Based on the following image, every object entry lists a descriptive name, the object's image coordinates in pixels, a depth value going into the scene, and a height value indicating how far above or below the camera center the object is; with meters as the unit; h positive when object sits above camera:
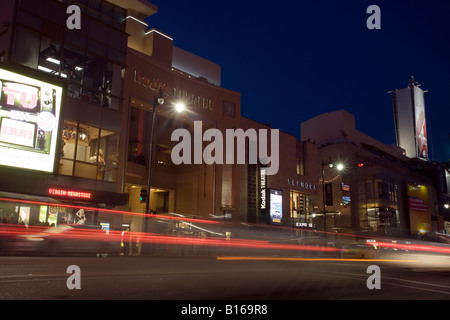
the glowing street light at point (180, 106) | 23.50 +7.38
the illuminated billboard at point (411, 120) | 103.38 +30.59
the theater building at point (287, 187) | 46.19 +5.32
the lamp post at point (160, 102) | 23.14 +7.50
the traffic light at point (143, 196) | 23.31 +1.80
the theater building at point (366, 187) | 63.78 +7.61
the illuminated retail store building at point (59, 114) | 22.84 +7.42
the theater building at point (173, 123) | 35.75 +11.14
